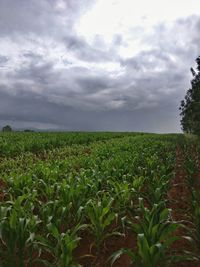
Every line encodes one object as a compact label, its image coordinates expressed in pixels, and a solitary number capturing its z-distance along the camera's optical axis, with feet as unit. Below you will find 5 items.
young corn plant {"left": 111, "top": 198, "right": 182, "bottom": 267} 7.39
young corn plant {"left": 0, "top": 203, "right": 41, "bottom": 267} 8.22
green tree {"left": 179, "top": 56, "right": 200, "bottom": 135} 71.72
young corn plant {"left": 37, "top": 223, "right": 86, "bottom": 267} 7.56
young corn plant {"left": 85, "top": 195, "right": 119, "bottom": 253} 9.47
